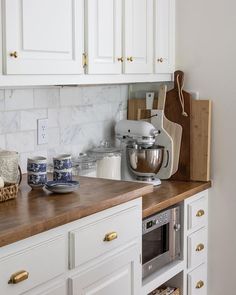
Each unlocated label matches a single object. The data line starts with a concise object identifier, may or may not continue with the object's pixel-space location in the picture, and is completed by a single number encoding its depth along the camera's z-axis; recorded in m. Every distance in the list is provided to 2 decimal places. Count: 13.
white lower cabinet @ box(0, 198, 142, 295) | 1.82
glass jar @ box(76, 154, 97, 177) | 2.92
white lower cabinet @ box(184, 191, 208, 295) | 3.12
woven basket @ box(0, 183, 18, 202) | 2.16
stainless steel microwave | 2.75
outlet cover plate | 2.79
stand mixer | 3.10
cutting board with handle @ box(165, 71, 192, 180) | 3.29
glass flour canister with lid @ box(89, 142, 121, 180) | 3.06
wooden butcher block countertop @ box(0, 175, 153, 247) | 1.84
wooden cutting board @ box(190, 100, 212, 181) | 3.24
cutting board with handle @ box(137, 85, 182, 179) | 3.25
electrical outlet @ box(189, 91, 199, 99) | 3.30
